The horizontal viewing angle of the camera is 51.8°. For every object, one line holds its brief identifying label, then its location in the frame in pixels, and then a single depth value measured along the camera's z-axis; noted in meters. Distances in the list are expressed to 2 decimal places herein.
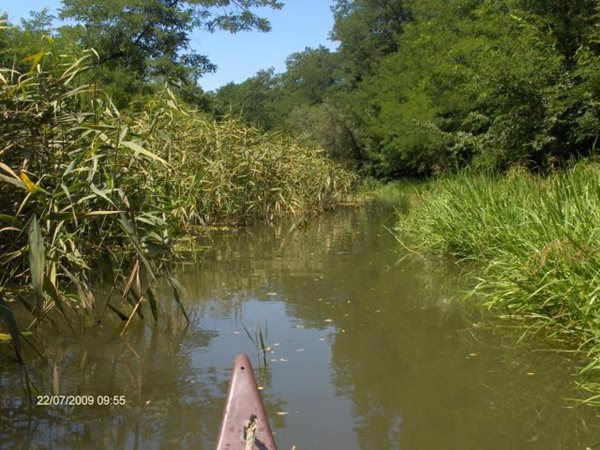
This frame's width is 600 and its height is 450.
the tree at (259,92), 62.51
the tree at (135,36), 21.34
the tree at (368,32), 42.78
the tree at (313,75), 56.97
